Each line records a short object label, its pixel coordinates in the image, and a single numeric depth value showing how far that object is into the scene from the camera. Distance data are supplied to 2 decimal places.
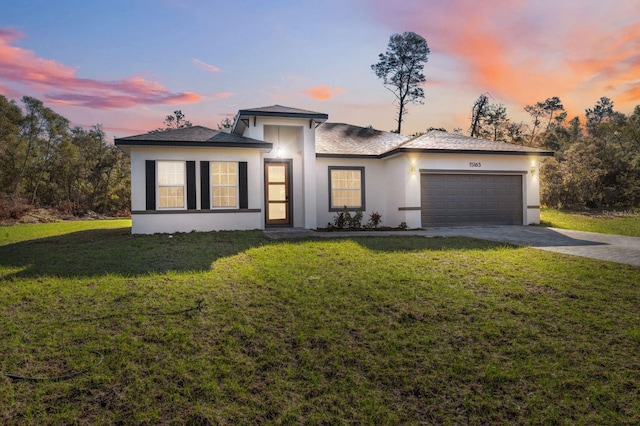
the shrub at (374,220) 14.58
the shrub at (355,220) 14.16
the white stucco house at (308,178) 12.23
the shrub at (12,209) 19.39
